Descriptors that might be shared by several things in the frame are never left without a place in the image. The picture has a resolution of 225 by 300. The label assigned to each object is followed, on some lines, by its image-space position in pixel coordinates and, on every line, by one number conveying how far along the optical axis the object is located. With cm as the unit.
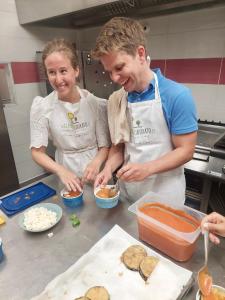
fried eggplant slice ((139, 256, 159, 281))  68
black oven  150
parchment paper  63
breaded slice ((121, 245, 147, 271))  71
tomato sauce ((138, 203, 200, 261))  73
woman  112
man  90
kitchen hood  171
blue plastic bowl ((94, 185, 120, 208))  100
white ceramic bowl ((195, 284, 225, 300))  59
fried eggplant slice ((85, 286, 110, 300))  63
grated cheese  90
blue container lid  104
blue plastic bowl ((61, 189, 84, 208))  103
